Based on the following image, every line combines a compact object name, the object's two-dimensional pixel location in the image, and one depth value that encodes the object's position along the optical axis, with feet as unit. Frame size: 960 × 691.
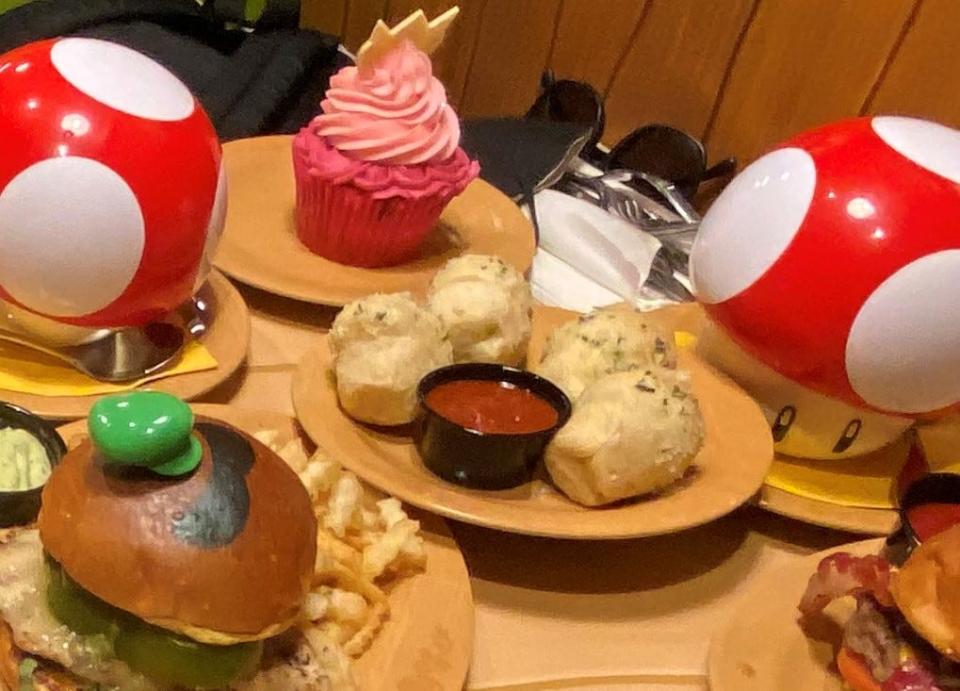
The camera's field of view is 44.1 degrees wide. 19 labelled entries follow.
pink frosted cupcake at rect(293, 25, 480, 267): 4.06
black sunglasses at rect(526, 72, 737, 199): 5.50
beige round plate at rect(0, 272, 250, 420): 3.10
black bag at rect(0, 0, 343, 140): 5.26
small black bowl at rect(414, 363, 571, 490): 3.10
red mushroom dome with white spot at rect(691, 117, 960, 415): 3.15
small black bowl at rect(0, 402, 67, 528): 2.53
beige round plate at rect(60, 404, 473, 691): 2.55
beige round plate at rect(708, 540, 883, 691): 2.75
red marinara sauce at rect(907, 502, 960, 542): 2.86
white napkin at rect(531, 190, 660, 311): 4.58
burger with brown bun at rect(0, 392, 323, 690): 2.04
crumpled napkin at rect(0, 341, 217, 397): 3.16
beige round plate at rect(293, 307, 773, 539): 2.98
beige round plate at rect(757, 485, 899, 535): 3.43
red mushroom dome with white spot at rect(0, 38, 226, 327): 2.89
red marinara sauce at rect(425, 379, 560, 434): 3.21
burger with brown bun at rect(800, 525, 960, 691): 2.51
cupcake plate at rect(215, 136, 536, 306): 4.08
